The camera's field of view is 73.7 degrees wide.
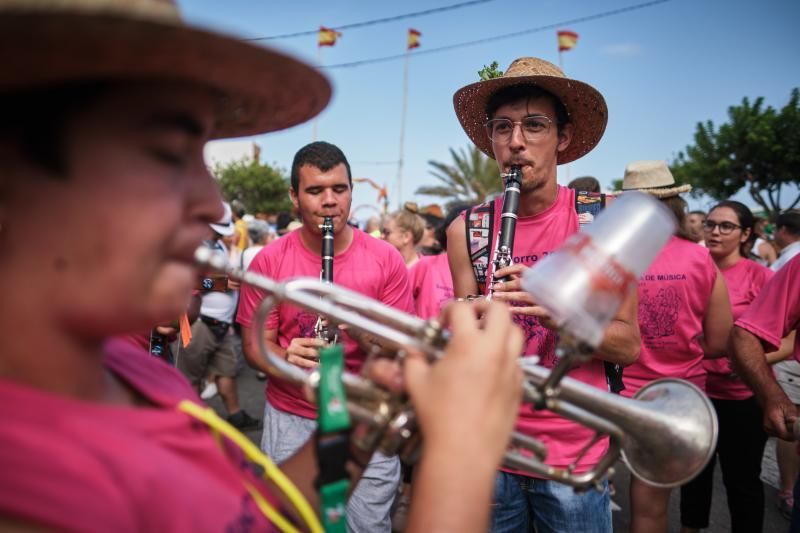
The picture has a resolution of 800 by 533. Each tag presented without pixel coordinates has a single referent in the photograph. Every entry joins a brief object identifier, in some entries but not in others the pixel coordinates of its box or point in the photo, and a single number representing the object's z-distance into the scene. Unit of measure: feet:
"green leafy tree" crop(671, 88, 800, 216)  69.77
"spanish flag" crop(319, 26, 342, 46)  93.54
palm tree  93.45
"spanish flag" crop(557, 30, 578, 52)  84.53
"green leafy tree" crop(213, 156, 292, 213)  142.00
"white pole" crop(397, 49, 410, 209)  121.80
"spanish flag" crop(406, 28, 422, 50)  105.91
